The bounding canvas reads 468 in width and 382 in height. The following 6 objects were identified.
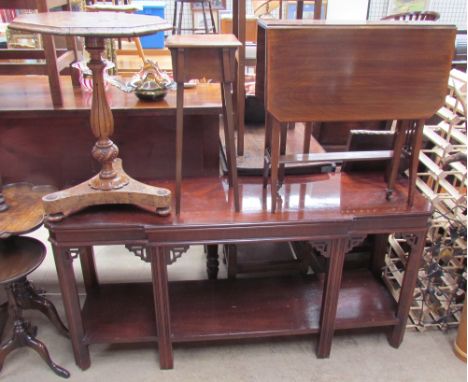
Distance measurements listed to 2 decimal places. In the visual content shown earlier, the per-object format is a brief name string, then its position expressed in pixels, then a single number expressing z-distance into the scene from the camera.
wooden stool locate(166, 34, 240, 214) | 1.42
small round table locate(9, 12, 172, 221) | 1.25
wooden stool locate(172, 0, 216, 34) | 3.15
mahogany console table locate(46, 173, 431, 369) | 1.60
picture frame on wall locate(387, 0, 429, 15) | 4.68
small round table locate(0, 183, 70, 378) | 1.68
